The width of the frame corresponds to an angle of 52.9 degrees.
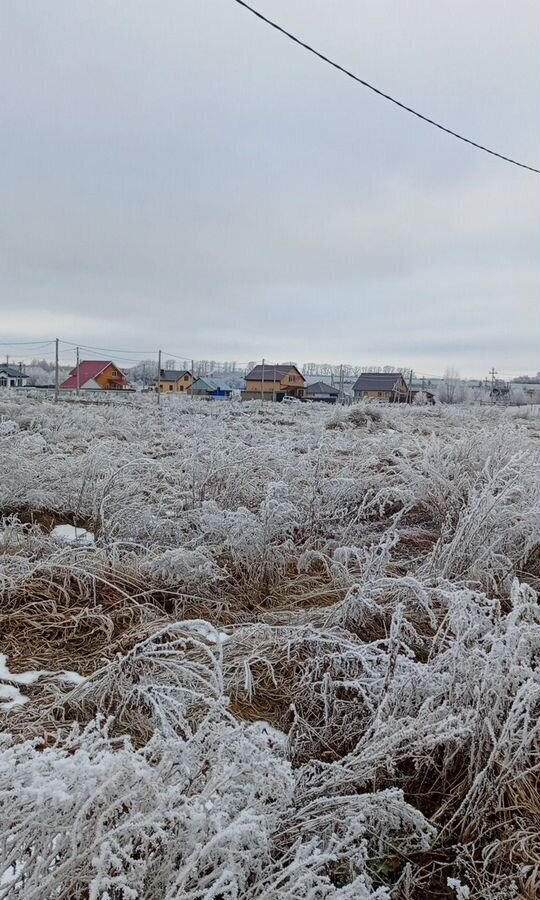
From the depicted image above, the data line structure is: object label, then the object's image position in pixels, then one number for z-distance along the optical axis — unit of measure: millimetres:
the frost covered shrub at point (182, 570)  3180
